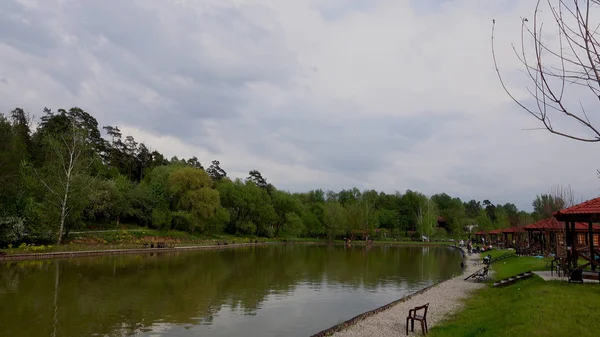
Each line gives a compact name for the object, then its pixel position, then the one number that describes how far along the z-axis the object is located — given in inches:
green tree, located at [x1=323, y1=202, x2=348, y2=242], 3253.0
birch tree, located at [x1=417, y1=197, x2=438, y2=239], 3361.2
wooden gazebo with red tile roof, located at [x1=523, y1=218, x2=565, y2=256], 1056.2
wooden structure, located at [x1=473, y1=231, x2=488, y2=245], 2778.3
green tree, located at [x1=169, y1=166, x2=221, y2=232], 2240.4
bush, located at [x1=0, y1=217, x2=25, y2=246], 1220.5
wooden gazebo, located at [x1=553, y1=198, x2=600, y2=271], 611.1
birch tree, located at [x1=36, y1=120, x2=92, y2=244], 1441.9
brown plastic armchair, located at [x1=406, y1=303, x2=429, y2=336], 455.2
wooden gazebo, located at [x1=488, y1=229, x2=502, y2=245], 2015.7
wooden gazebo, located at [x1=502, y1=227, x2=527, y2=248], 1603.0
